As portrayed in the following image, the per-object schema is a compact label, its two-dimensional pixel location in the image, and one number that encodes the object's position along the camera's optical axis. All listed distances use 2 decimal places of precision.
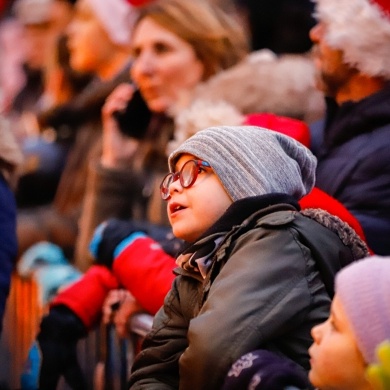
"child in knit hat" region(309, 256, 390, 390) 4.02
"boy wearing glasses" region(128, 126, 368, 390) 4.75
